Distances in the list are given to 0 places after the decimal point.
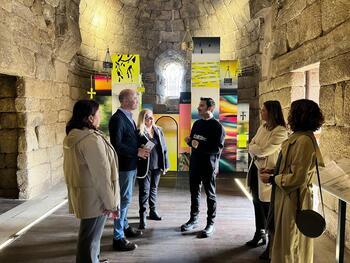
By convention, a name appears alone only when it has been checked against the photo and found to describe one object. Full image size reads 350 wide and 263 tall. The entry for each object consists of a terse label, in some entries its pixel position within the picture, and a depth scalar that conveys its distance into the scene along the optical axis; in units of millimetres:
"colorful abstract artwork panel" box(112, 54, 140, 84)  6211
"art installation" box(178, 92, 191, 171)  6467
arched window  9422
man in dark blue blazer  2918
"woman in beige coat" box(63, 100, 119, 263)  2145
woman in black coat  3570
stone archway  9141
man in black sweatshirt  3348
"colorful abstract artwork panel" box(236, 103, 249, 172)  6777
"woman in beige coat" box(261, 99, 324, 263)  2008
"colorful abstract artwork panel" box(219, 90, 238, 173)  6516
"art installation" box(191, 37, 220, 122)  5945
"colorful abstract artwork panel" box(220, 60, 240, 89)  6551
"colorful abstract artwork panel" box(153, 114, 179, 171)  6555
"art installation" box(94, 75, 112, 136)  6578
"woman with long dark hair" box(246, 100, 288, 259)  2762
